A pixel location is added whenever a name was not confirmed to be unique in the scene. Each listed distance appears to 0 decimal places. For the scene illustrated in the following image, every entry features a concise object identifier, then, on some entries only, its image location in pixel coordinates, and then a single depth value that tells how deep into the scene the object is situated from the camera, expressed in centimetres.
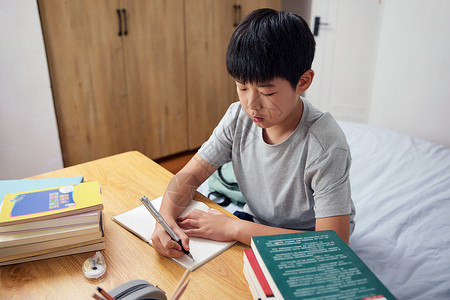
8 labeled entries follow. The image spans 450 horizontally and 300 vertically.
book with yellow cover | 73
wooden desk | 67
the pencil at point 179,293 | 53
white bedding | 104
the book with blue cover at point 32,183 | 92
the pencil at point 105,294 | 50
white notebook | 75
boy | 80
